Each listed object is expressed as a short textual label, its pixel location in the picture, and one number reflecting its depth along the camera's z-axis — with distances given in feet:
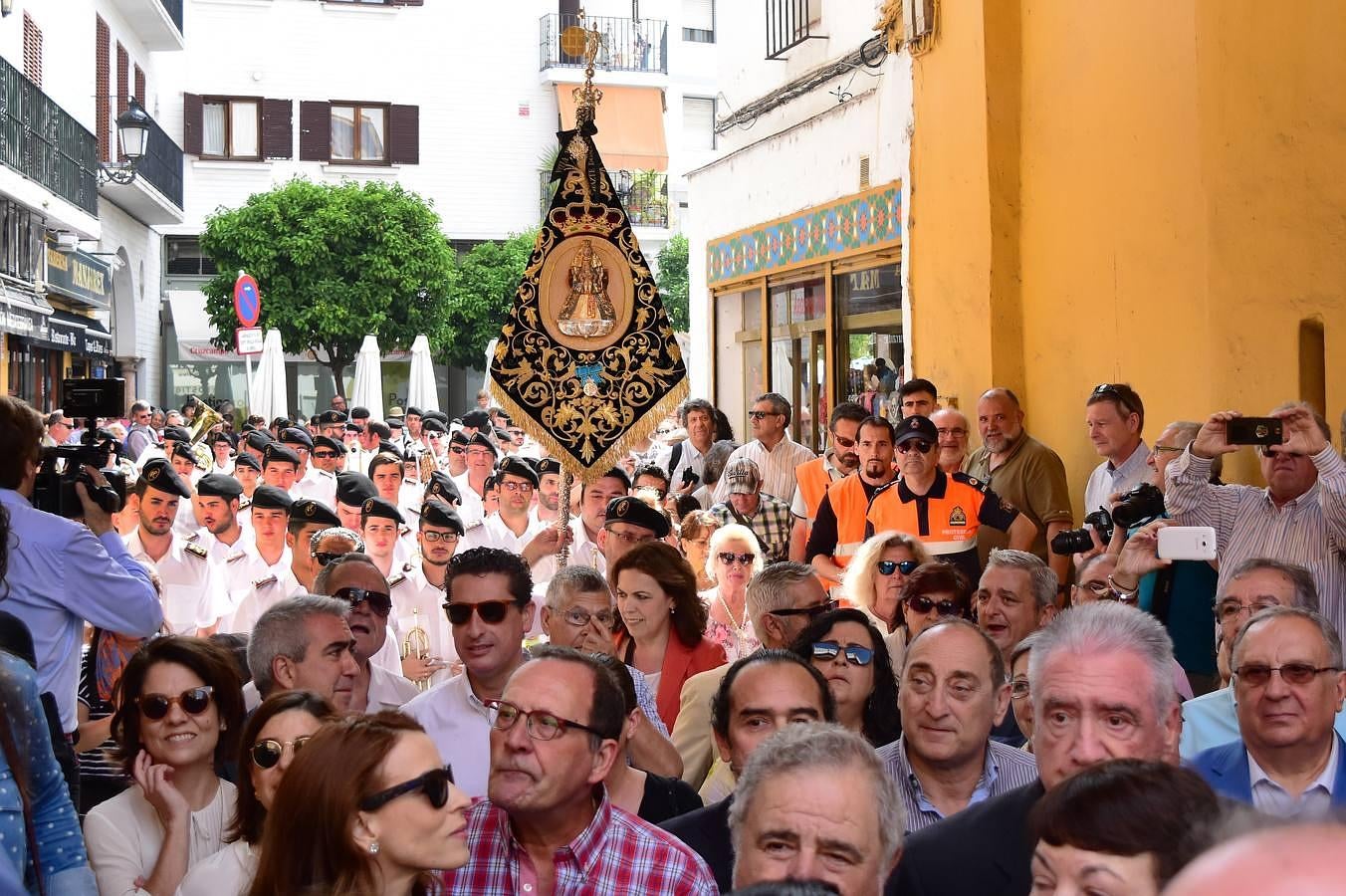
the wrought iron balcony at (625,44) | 134.31
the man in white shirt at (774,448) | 36.11
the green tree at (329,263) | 115.24
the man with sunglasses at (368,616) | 20.36
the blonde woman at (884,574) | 22.09
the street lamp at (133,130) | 77.71
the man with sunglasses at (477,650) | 17.02
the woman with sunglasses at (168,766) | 14.21
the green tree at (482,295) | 125.49
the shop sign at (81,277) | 75.61
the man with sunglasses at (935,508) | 26.43
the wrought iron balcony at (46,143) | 62.85
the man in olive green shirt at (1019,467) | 29.37
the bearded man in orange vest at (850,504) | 28.25
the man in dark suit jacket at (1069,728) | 11.69
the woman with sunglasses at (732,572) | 24.36
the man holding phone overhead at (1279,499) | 20.83
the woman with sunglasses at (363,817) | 10.72
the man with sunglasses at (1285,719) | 14.52
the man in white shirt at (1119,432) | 26.45
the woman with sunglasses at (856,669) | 17.33
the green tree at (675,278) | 132.67
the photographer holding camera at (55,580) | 16.90
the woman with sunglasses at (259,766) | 12.83
